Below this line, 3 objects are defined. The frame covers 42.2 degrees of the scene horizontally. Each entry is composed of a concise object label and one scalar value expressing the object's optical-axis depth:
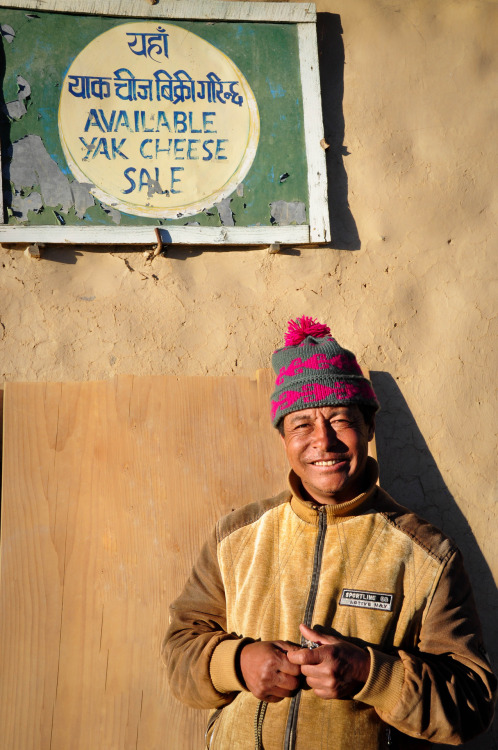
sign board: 2.85
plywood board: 2.35
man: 1.77
